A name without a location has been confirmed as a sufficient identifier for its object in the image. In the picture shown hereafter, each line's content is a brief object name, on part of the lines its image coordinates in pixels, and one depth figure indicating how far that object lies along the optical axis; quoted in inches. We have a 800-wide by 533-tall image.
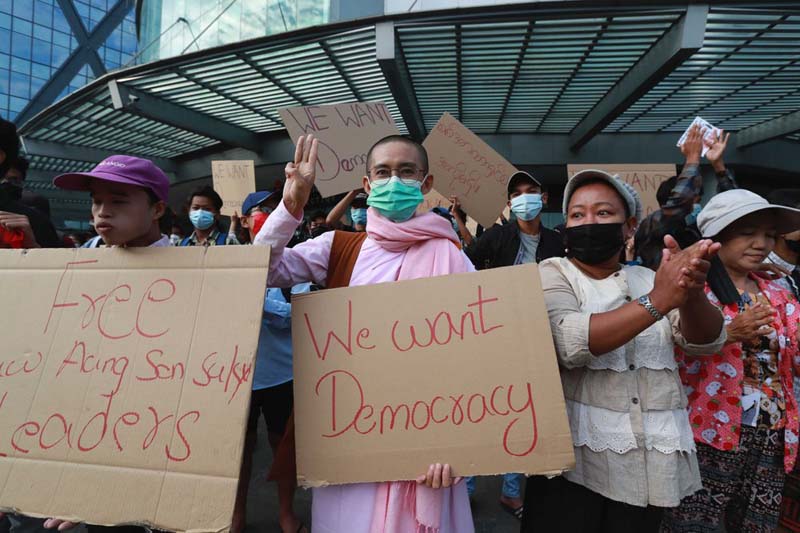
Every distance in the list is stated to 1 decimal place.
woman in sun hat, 64.9
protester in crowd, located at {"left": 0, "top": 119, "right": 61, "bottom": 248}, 69.9
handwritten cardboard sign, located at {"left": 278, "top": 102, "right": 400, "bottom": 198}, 113.5
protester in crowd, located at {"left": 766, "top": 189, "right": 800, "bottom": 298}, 89.4
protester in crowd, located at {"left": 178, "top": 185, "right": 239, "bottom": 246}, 115.8
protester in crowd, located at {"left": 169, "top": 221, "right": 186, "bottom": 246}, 180.3
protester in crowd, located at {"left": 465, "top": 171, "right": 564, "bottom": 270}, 111.8
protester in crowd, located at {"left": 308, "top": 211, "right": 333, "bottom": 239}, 194.0
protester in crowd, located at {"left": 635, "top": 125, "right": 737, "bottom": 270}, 73.5
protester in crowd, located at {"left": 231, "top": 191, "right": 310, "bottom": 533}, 93.7
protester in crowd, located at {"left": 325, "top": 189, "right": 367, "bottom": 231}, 146.7
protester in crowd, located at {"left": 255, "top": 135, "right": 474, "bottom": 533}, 46.4
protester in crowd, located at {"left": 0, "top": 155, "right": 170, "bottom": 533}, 51.6
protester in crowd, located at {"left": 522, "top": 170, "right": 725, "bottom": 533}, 45.2
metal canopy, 280.4
